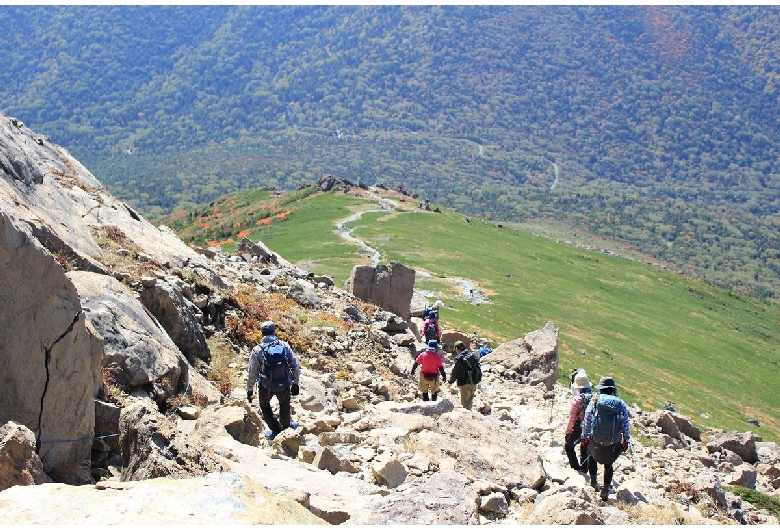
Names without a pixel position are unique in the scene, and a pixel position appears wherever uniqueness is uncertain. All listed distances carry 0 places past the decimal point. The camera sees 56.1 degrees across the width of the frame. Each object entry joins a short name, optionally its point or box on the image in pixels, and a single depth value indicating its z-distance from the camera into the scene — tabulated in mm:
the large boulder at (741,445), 24797
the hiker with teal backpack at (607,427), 12602
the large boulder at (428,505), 8953
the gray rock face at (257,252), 35250
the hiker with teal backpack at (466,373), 17797
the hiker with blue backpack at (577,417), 14078
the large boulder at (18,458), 7355
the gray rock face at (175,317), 15570
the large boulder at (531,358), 26453
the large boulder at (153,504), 6340
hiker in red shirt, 17453
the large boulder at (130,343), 11656
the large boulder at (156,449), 8047
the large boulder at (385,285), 32500
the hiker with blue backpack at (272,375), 12844
